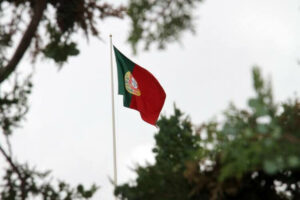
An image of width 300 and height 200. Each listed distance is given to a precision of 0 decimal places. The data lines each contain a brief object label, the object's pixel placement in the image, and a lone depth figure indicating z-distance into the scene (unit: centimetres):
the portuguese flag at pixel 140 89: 2353
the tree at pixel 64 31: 1177
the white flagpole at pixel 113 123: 2044
